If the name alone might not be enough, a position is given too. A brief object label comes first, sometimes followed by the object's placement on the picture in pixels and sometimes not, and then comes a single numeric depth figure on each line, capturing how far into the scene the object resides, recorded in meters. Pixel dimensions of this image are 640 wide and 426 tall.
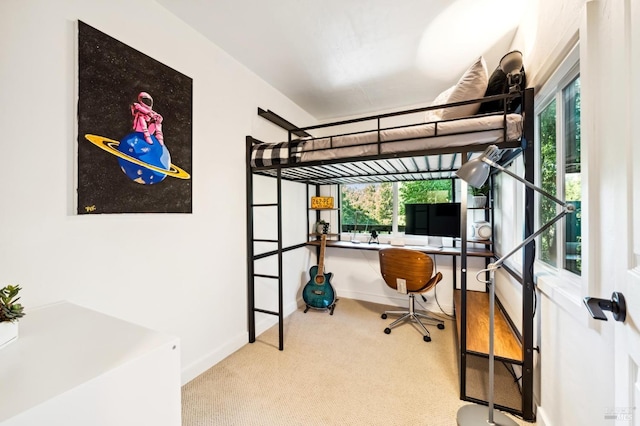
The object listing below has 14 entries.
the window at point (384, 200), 3.23
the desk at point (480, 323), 1.65
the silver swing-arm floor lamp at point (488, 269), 1.22
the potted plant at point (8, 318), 0.77
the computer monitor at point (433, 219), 2.89
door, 0.63
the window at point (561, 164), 1.28
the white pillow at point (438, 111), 1.98
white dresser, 0.55
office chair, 2.43
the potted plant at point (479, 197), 2.81
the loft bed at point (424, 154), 1.50
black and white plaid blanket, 2.20
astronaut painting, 1.30
